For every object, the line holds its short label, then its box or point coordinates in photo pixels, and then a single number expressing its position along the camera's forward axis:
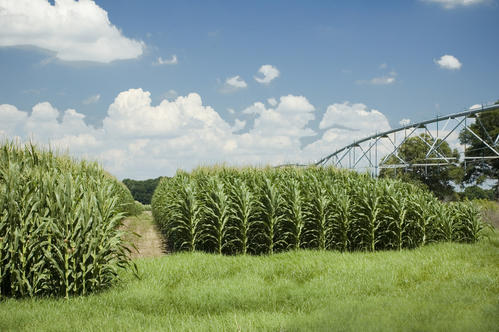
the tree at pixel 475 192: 47.96
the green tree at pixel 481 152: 38.12
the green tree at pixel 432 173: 39.84
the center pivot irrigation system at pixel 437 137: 34.07
